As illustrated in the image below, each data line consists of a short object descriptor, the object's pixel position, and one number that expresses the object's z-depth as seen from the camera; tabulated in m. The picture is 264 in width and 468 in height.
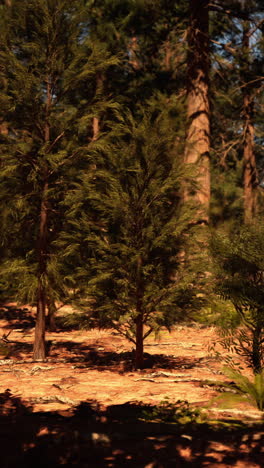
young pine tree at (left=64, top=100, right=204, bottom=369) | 6.97
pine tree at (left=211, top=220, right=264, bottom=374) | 5.83
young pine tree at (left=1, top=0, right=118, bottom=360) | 8.07
